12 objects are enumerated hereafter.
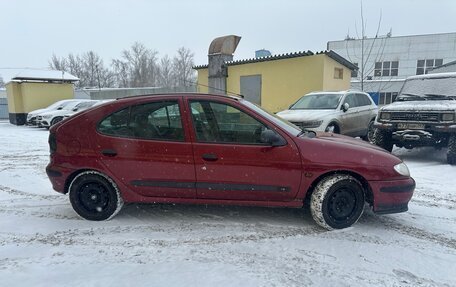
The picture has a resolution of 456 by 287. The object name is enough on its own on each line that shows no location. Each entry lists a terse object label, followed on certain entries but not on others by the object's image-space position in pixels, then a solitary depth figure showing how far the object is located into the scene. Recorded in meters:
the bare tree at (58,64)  57.12
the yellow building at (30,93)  18.08
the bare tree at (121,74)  55.78
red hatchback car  3.47
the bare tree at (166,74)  54.67
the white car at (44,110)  15.12
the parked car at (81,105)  14.98
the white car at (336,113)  7.68
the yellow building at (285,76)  11.91
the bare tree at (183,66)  56.47
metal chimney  13.44
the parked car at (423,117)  6.60
